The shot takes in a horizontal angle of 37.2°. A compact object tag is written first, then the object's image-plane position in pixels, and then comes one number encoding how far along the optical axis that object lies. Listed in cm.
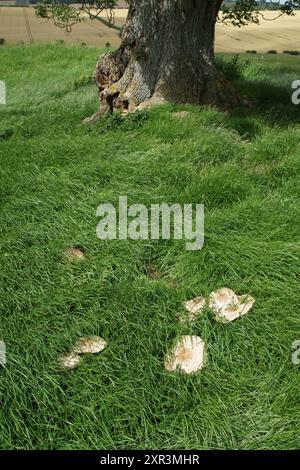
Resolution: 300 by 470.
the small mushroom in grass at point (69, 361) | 280
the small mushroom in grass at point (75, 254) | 368
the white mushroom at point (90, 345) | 290
